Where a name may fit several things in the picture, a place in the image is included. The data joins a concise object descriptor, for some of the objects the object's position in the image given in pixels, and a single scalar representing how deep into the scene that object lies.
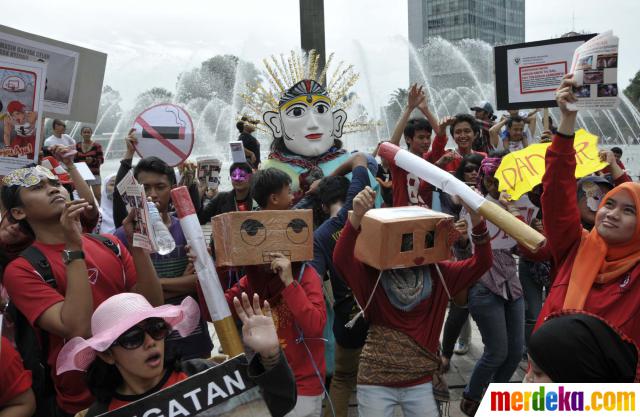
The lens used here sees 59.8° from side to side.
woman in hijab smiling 2.29
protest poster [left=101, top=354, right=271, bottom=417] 1.76
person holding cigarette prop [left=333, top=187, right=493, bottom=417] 2.77
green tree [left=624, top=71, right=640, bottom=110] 33.15
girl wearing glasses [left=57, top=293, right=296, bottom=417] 1.88
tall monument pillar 8.88
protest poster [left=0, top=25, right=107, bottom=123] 3.43
